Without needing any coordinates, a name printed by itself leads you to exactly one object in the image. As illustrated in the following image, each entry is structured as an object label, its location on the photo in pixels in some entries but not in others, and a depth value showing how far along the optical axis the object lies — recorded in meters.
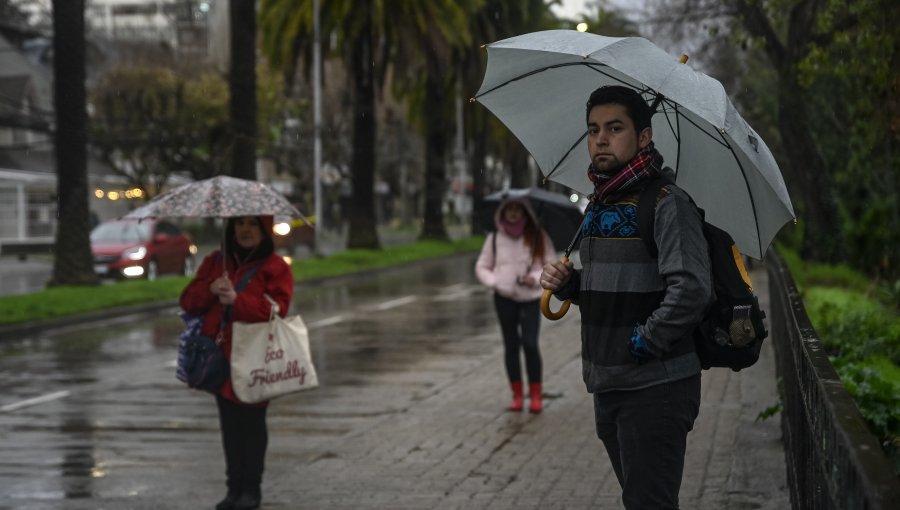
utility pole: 37.34
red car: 32.47
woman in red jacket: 7.84
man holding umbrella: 4.55
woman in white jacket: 11.45
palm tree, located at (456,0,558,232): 44.55
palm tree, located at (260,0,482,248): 36.44
